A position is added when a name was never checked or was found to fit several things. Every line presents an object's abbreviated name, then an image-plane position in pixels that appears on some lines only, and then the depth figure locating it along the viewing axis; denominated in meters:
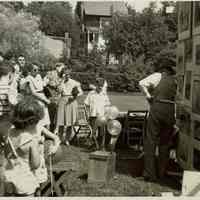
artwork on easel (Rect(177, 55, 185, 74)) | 6.85
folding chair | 9.34
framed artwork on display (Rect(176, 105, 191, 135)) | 6.25
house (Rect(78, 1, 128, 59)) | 53.06
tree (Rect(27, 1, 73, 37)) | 59.48
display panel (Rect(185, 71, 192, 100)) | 6.25
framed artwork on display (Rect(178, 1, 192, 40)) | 6.36
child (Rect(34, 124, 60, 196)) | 3.39
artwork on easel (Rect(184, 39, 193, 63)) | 6.29
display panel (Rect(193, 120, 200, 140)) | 5.73
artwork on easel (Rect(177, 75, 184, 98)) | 6.83
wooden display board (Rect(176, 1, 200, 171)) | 5.82
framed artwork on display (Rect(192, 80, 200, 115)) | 5.72
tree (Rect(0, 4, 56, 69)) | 26.56
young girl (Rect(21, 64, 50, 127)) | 8.19
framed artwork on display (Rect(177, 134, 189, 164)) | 6.38
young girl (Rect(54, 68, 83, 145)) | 8.76
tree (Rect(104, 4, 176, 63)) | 32.31
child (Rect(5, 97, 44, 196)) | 3.27
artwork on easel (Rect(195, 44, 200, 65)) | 5.78
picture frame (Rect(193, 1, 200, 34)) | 5.78
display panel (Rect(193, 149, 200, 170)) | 5.74
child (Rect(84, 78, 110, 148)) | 8.71
